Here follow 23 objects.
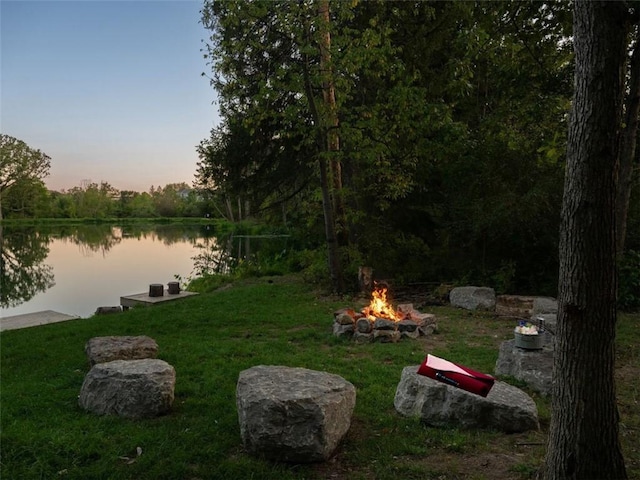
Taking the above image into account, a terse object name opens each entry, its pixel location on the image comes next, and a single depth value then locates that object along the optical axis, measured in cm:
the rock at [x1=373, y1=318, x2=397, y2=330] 685
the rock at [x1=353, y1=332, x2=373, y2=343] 671
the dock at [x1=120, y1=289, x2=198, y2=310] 1186
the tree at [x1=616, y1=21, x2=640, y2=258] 698
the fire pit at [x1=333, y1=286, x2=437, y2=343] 677
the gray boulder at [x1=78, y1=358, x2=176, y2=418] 388
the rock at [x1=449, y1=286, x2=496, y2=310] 873
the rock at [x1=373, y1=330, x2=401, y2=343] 671
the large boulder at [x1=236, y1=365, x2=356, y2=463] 312
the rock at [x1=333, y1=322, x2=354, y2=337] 696
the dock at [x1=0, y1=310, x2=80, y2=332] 982
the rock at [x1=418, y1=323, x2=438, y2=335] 703
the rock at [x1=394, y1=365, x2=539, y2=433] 359
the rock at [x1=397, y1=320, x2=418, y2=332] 692
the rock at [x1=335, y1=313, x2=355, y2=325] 705
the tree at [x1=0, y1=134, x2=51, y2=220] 3891
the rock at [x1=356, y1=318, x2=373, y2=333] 686
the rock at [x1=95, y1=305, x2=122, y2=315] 1097
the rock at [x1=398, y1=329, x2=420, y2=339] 689
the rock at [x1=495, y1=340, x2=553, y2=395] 455
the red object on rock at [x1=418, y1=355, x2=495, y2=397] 354
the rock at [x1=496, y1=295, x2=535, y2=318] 834
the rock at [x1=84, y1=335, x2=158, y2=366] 504
